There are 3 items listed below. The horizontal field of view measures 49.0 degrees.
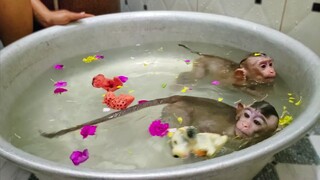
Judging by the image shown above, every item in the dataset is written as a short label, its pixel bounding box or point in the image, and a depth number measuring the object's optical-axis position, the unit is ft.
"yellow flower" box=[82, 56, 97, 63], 5.93
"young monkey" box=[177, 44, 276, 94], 4.77
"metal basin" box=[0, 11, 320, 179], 2.89
